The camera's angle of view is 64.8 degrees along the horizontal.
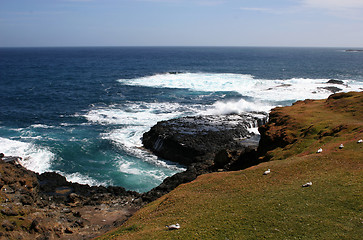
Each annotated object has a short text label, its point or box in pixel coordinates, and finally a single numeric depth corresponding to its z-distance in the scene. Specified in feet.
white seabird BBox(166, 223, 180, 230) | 61.31
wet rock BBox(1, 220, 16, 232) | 84.29
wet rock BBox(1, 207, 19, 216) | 90.74
